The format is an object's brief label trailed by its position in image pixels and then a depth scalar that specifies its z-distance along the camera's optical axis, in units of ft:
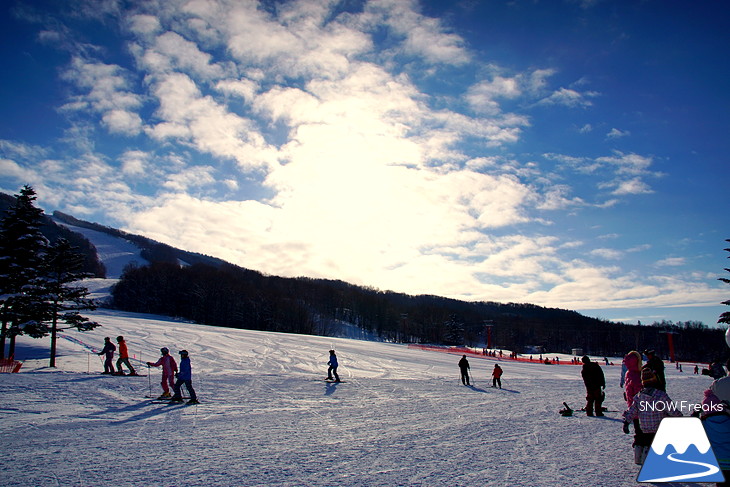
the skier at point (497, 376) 62.28
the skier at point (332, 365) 58.65
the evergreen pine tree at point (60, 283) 72.08
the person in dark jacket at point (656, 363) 32.20
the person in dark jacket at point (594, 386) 36.06
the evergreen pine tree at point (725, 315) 98.37
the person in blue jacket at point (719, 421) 14.33
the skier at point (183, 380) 37.04
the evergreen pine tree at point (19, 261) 69.36
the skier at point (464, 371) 63.67
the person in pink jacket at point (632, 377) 31.37
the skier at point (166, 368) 38.96
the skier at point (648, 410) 17.01
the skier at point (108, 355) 52.60
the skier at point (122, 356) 51.83
